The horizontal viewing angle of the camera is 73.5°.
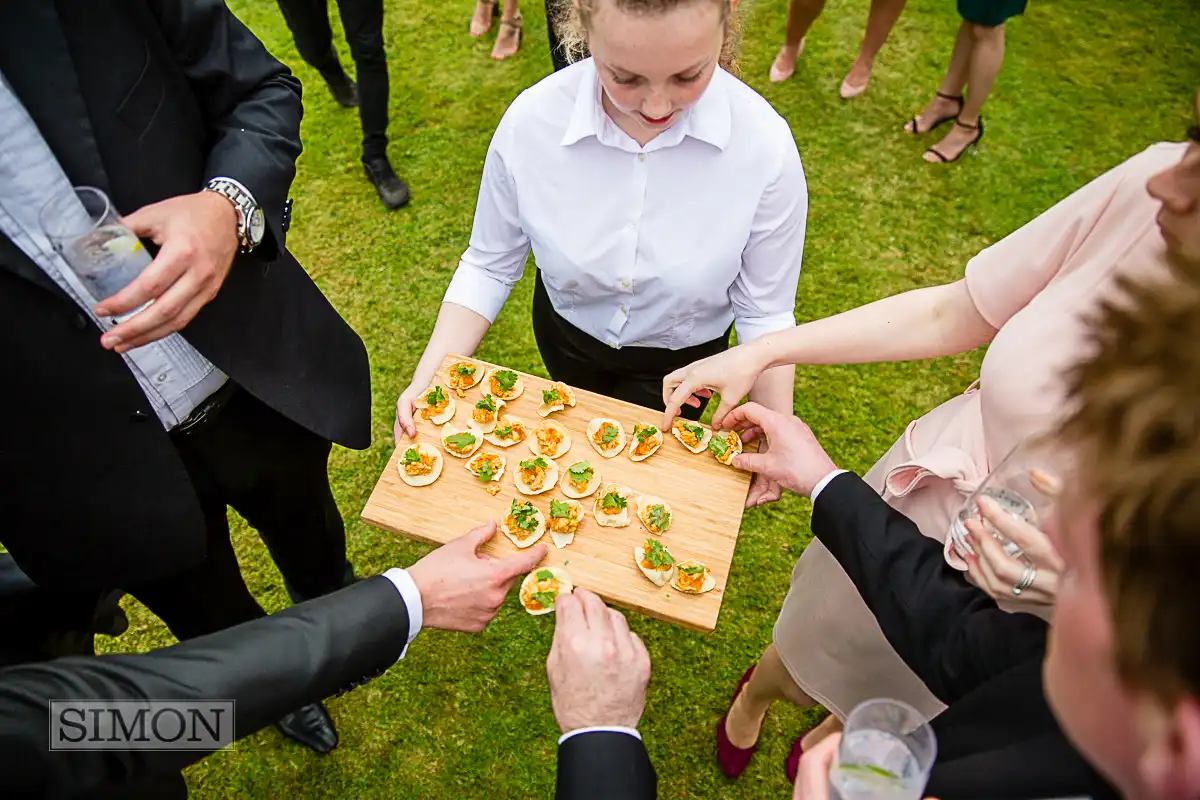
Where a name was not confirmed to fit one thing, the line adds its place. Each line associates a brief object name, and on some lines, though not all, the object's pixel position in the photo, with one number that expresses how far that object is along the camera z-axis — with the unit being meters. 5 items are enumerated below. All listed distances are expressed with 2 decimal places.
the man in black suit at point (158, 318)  1.50
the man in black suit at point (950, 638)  1.16
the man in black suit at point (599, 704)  1.47
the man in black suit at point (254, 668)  1.30
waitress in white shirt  1.88
